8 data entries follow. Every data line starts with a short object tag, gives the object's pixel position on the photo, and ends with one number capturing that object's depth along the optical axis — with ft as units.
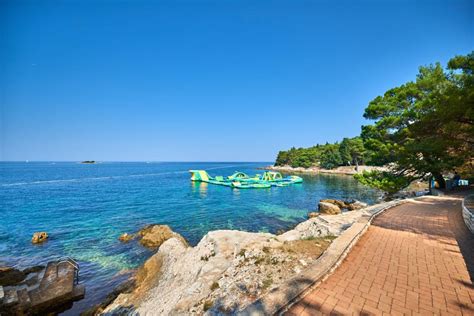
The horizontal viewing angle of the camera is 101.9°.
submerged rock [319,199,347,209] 69.05
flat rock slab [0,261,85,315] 21.07
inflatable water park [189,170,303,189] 117.18
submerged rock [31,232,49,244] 41.44
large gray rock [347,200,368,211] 63.43
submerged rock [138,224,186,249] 38.66
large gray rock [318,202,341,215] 57.62
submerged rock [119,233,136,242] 42.06
